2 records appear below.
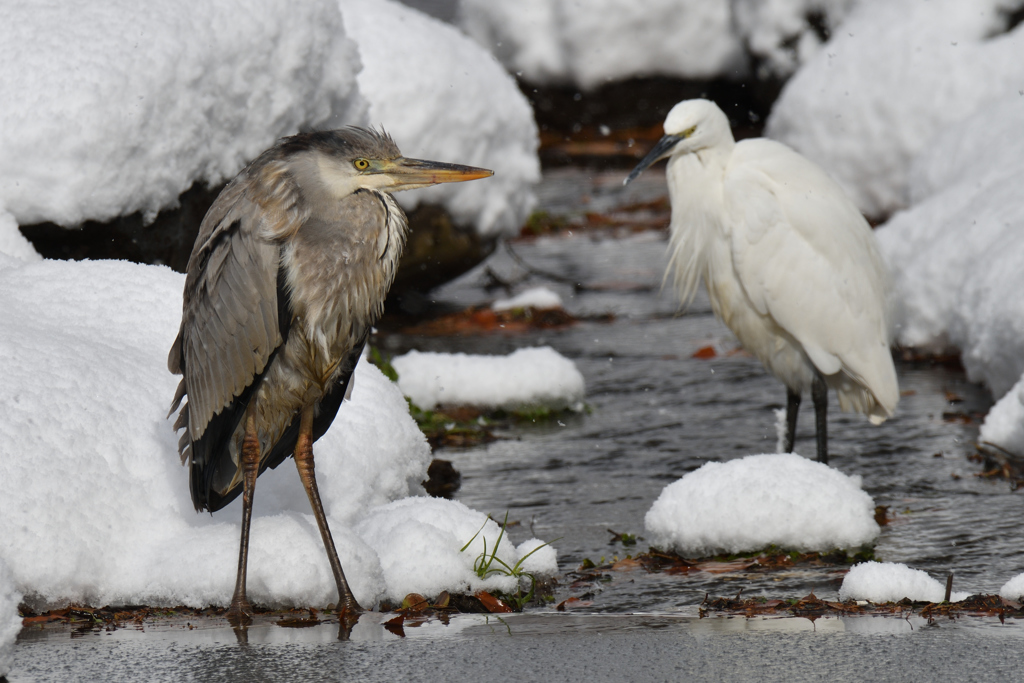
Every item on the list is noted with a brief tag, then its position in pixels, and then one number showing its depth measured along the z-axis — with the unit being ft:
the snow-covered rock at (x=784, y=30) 95.81
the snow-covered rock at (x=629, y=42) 115.34
